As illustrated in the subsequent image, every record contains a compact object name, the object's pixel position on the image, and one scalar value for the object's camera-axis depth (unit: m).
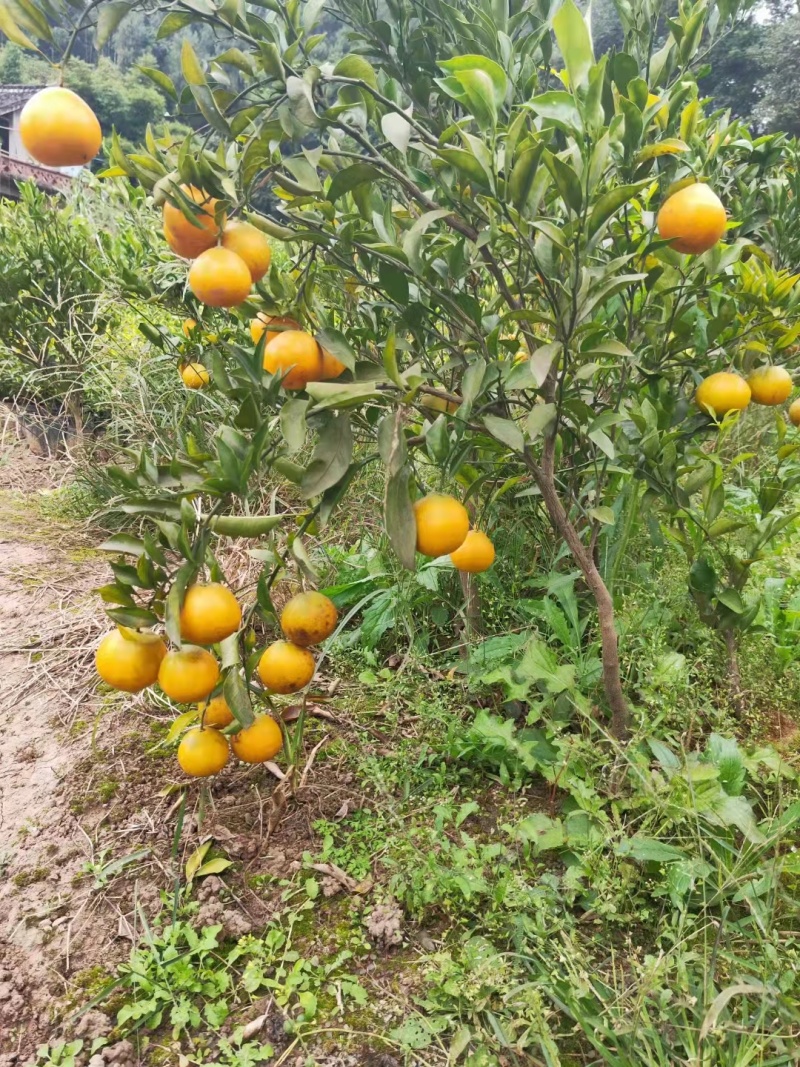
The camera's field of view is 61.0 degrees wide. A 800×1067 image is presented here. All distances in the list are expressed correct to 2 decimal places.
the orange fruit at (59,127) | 0.79
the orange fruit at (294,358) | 0.91
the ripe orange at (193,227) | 0.82
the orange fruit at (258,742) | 1.05
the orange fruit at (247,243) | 0.84
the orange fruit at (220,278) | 0.78
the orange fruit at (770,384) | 1.30
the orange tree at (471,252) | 0.84
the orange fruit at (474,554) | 1.14
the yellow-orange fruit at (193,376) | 1.97
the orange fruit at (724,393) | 1.23
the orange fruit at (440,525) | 0.91
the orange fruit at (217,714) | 1.01
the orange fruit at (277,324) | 0.99
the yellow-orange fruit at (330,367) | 0.97
